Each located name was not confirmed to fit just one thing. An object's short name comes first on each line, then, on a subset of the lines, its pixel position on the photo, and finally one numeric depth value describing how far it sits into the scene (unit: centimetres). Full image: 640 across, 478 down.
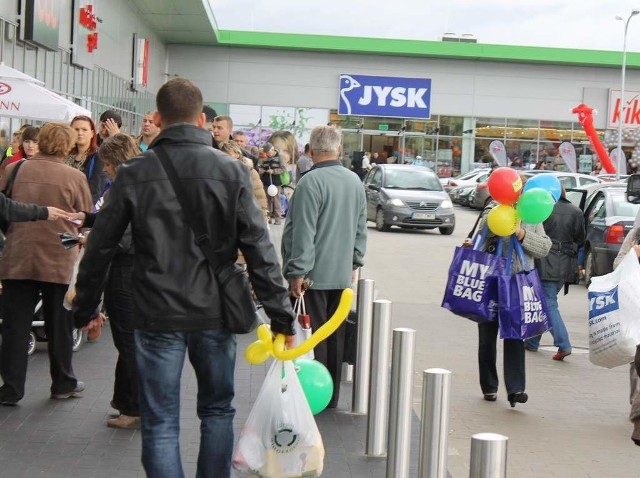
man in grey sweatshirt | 705
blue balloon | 848
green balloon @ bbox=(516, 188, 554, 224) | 778
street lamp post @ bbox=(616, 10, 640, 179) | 4929
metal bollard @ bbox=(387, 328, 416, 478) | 556
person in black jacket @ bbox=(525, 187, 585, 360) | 1045
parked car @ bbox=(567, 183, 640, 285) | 1536
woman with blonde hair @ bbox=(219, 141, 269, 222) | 989
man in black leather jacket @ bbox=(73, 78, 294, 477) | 454
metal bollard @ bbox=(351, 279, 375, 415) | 752
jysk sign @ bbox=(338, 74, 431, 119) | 4928
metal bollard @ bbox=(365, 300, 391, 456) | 646
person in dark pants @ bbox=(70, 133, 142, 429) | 651
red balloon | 792
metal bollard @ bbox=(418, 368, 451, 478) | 468
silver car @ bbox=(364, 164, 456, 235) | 2702
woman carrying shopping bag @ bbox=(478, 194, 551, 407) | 795
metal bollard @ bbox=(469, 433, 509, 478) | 372
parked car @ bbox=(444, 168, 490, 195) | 4372
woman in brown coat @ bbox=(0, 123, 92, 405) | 713
